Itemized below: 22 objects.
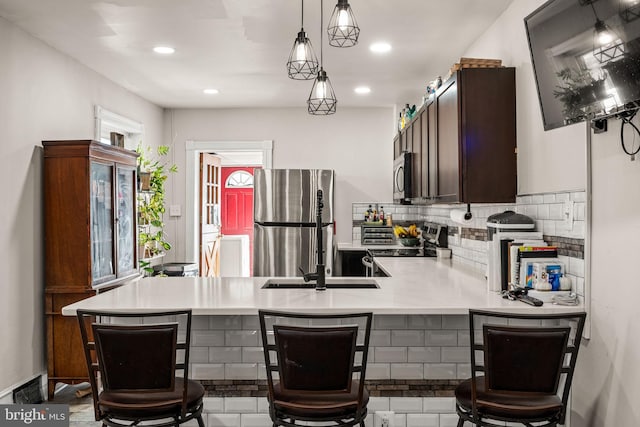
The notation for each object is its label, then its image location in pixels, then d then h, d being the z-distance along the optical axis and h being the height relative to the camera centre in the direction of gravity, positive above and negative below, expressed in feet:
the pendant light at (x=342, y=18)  6.92 +2.61
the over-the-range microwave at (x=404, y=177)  14.51 +0.95
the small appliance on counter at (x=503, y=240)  8.31 -0.49
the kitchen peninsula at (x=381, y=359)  7.75 -2.22
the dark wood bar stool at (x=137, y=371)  6.02 -1.90
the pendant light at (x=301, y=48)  7.72 +2.46
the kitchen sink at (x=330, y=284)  9.28 -1.34
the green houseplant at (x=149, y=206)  16.15 +0.21
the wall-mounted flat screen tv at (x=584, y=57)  5.20 +1.75
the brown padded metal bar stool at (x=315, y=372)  5.89 -1.88
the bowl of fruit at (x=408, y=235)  16.76 -0.81
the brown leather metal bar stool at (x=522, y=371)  5.82 -1.86
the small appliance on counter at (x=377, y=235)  18.31 -0.86
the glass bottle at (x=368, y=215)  19.21 -0.15
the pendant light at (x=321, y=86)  9.50 +2.35
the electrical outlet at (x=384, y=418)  7.86 -3.16
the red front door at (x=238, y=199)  29.01 +0.74
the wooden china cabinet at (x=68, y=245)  11.53 -0.72
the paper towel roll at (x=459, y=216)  11.21 -0.13
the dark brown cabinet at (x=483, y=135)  9.24 +1.37
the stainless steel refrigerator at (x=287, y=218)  15.37 -0.19
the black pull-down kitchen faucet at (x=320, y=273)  8.50 -1.02
